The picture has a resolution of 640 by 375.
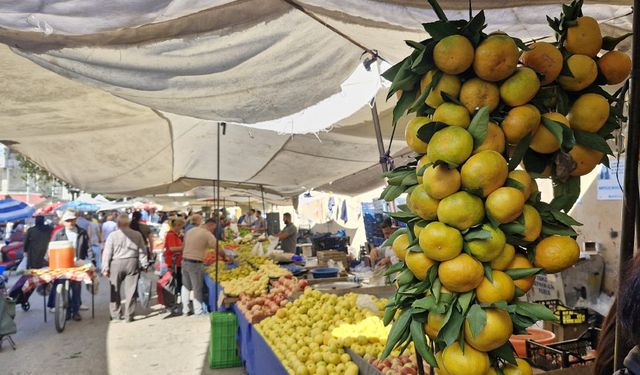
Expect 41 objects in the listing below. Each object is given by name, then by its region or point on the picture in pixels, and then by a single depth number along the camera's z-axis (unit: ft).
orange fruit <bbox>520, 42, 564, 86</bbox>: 5.16
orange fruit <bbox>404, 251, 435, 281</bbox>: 5.00
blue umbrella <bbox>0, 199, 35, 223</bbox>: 51.81
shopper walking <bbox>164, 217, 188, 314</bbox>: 34.27
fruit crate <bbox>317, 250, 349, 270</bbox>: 31.27
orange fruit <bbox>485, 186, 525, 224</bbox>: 4.60
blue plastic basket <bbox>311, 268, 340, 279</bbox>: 23.93
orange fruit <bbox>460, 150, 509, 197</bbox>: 4.66
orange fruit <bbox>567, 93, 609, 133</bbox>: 5.18
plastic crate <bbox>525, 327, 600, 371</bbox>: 8.21
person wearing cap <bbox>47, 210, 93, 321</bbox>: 30.55
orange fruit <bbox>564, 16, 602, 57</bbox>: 5.34
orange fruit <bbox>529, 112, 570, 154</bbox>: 4.99
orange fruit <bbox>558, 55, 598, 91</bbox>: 5.20
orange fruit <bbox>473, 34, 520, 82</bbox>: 4.87
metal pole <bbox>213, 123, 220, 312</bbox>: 25.88
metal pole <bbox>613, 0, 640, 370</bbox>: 5.41
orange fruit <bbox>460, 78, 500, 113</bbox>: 5.04
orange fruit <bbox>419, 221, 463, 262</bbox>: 4.72
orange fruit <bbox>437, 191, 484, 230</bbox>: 4.72
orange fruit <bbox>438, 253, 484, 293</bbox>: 4.64
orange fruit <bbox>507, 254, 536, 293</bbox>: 4.85
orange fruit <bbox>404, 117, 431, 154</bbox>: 5.42
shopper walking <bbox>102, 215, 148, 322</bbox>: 29.45
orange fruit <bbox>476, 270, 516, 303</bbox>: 4.69
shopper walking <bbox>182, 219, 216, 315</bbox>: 30.89
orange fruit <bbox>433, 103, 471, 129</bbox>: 4.97
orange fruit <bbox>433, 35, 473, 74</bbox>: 4.96
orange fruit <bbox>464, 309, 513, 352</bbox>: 4.58
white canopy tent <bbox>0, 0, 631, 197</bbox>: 7.60
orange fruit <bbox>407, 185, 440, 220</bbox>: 5.01
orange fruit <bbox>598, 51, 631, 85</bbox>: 5.35
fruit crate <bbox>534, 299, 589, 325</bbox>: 13.37
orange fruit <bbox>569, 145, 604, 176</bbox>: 5.25
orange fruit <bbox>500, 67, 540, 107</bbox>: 4.92
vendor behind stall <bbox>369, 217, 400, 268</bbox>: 23.98
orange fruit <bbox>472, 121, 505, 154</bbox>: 4.86
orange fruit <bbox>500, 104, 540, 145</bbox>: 4.90
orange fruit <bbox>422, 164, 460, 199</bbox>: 4.80
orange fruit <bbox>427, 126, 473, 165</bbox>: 4.75
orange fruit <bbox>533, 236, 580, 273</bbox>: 4.78
